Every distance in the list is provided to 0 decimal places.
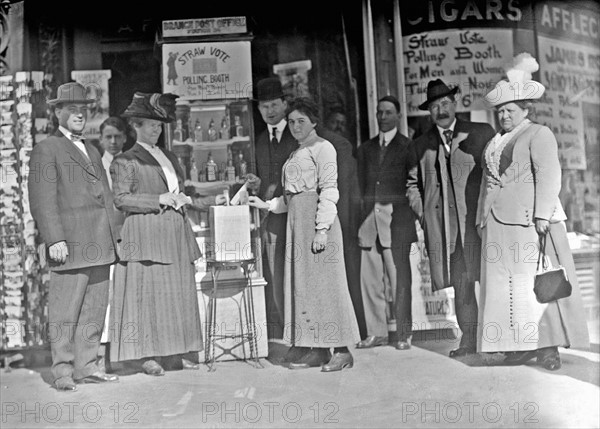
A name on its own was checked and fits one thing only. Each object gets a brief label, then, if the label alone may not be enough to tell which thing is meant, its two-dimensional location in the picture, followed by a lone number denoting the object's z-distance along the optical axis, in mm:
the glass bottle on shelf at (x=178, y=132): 4664
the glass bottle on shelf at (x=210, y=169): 4645
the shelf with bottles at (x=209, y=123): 4656
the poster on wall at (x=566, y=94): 4883
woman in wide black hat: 4602
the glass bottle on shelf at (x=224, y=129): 4657
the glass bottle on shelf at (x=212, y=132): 4648
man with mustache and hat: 4742
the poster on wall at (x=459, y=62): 4793
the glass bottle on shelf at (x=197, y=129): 4664
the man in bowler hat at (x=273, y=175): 4672
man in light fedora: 4559
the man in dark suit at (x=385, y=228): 4734
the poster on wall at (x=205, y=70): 4652
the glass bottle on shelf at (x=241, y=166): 4664
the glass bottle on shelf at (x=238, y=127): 4676
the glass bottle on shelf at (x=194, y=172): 4652
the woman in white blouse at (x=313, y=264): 4605
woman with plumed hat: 4660
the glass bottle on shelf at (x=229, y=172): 4652
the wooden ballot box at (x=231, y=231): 4637
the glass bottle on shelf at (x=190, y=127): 4668
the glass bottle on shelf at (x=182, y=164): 4652
